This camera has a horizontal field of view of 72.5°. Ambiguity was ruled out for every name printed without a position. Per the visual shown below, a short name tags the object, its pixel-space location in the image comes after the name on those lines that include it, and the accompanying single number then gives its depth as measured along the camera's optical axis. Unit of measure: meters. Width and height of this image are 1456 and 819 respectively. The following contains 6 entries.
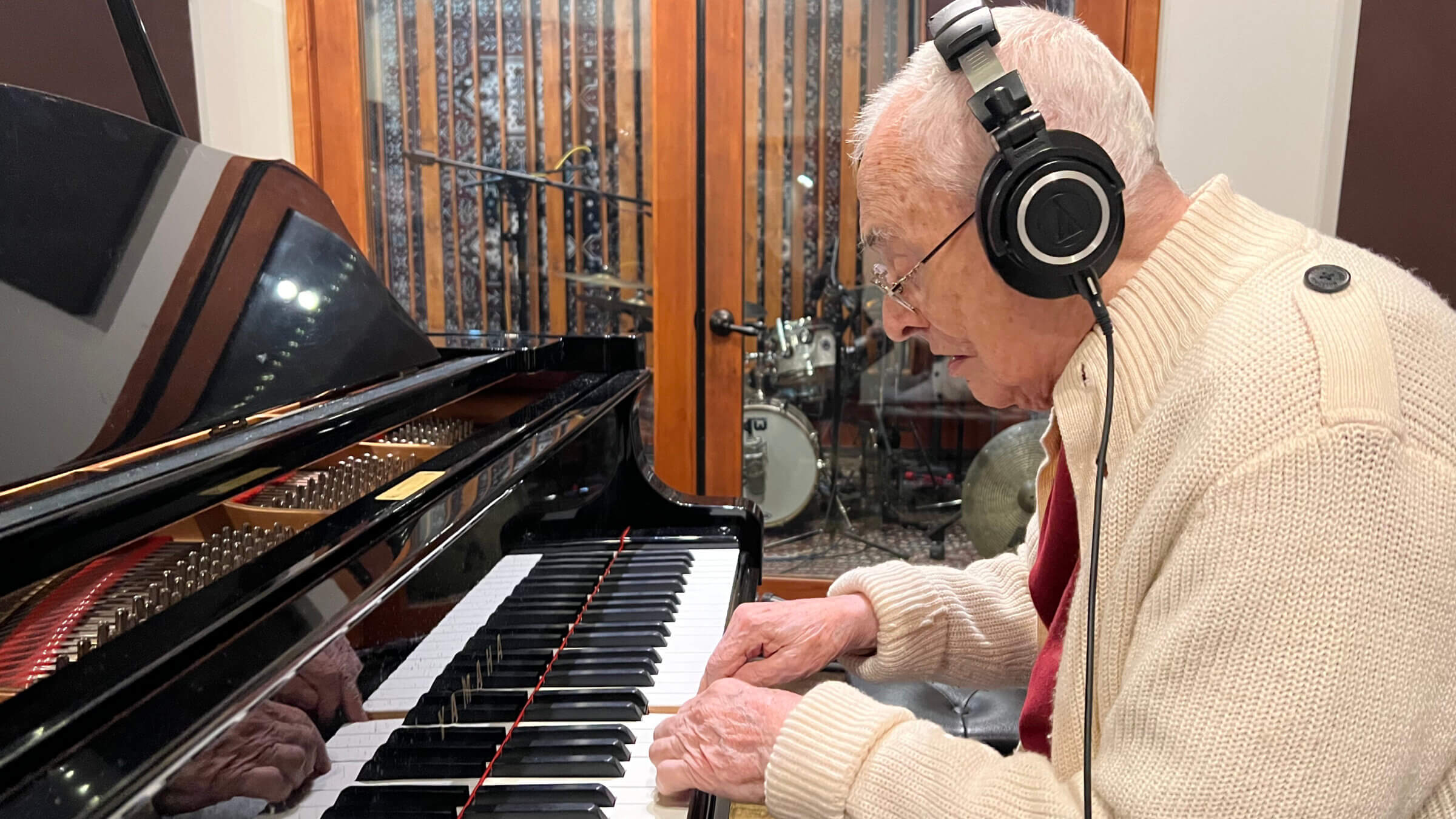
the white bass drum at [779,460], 3.46
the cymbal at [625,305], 3.46
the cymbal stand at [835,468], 3.48
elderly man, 0.69
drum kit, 3.47
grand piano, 0.71
